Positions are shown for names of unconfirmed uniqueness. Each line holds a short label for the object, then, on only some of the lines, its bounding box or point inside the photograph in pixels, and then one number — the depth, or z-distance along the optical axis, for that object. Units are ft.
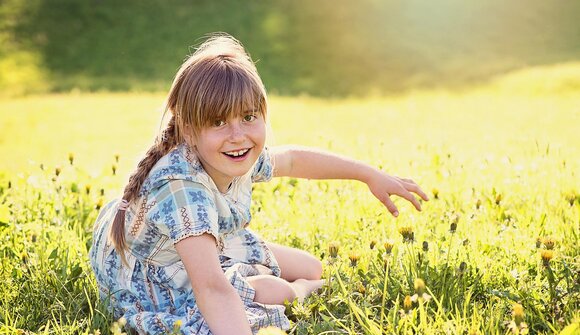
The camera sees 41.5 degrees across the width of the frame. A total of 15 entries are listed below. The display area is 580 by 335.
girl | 8.57
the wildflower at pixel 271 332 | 5.82
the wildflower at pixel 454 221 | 9.18
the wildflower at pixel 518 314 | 6.84
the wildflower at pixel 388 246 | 8.61
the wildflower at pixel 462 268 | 9.21
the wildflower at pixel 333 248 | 8.44
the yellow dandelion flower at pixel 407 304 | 7.34
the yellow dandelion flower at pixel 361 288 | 9.50
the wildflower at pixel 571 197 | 10.58
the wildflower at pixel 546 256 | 8.30
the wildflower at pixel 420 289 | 6.88
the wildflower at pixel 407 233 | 8.58
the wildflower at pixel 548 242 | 8.58
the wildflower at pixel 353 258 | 8.83
